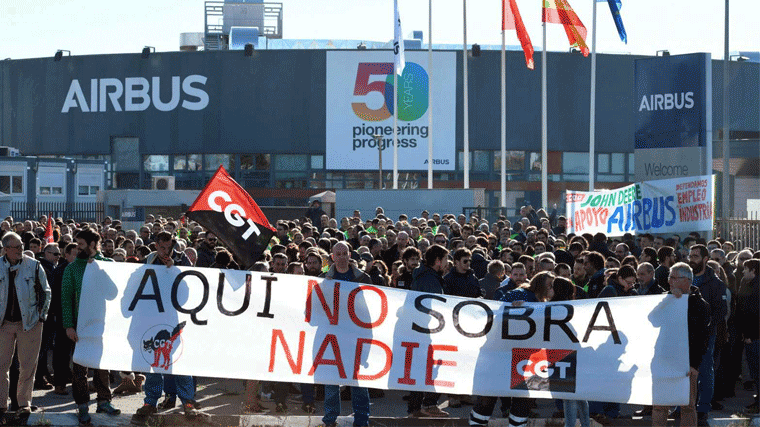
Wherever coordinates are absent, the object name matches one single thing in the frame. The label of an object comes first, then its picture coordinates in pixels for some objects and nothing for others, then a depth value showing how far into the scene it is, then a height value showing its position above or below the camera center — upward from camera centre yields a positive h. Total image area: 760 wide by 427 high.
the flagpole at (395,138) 41.02 +3.17
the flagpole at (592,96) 31.25 +3.82
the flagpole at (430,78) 38.03 +5.28
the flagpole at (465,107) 36.67 +4.06
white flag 36.94 +6.14
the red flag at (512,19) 32.88 +6.22
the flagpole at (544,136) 34.28 +2.68
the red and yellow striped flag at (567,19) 30.95 +5.89
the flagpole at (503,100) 33.06 +4.18
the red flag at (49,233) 17.86 -0.34
